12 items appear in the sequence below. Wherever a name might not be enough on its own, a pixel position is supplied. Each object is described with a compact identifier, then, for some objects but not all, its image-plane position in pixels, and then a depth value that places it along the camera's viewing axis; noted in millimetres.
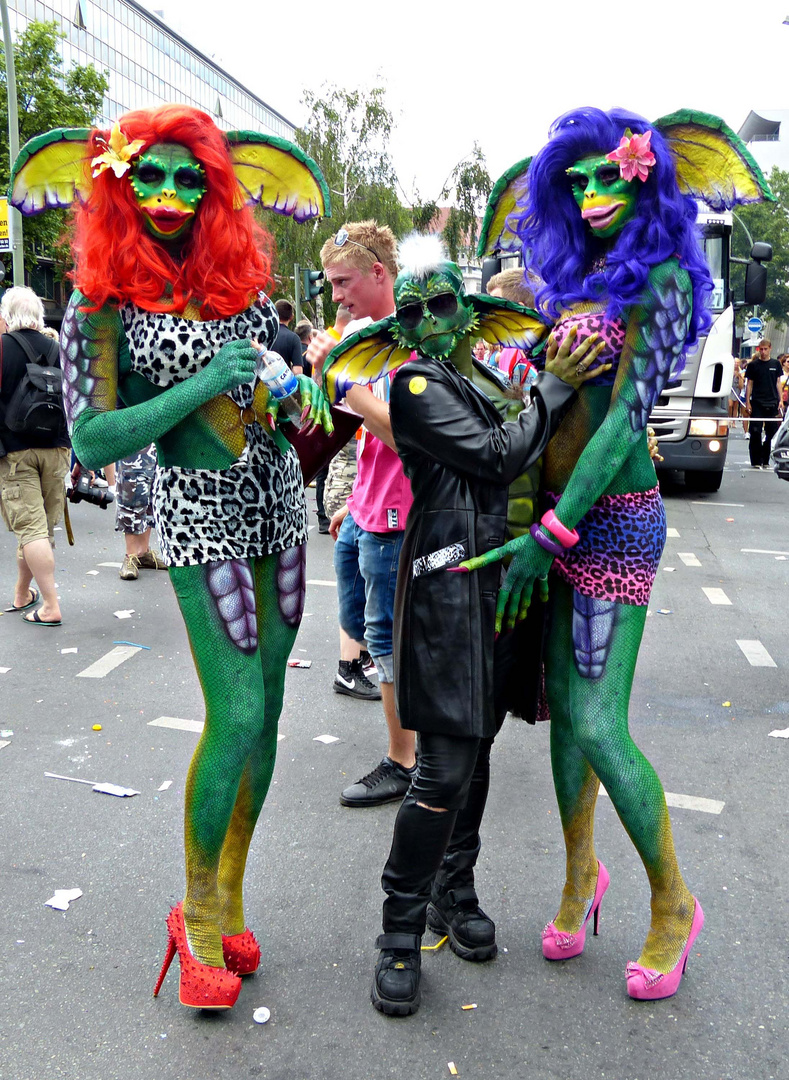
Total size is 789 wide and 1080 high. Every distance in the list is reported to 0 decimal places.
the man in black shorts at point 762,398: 15273
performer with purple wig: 2305
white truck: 10953
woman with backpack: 5902
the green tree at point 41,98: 23750
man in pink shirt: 3498
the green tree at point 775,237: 52594
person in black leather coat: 2221
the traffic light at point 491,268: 10344
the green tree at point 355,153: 33125
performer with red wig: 2297
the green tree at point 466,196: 32719
